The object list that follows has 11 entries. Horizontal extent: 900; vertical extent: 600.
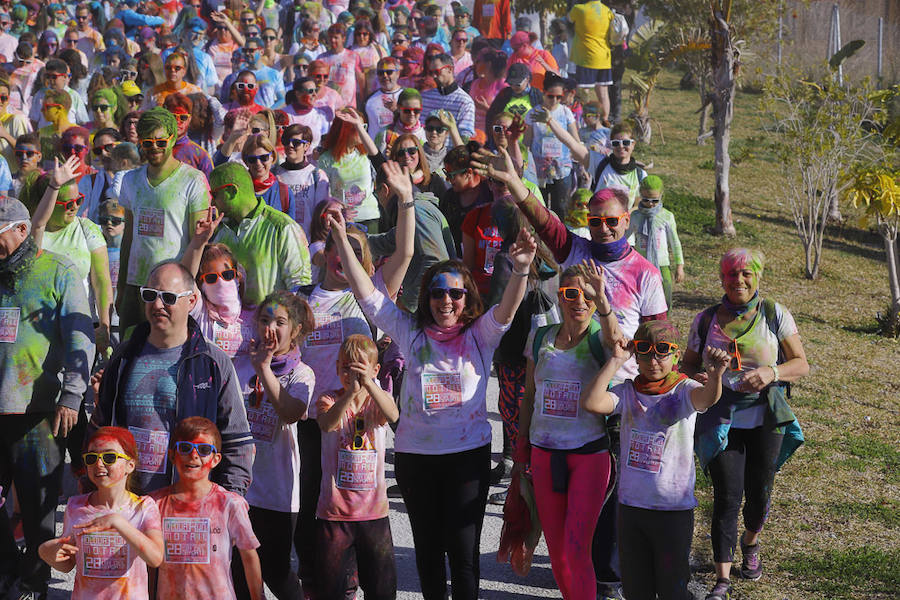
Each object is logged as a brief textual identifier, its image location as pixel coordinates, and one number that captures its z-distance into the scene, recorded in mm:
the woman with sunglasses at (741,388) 12398
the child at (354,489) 10742
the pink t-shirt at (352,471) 10781
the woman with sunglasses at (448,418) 10844
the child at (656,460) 10750
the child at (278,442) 10898
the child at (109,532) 9086
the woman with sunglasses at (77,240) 14391
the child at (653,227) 19594
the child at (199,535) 9289
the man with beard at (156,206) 14102
